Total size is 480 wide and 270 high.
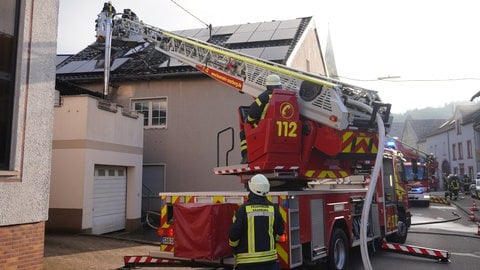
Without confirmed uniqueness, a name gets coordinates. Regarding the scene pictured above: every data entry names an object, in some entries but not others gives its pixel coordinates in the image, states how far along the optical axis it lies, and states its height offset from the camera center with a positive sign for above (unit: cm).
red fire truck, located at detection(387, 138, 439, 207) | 2425 -56
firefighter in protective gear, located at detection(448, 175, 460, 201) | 2941 -41
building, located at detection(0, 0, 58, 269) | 561 +68
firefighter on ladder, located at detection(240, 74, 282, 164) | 726 +125
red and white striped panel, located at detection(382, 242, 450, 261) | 923 -148
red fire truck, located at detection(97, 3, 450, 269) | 610 +16
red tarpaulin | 587 -67
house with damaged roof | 1628 +288
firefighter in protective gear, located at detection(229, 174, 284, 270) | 462 -57
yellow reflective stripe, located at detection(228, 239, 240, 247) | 466 -65
